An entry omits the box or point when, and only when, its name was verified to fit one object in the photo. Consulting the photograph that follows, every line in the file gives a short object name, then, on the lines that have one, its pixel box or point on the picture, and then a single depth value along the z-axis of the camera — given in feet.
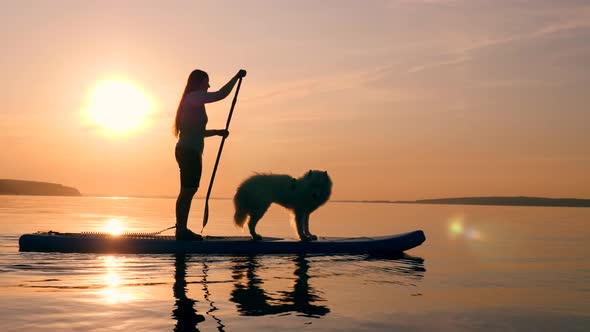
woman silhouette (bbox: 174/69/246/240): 39.42
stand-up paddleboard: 39.96
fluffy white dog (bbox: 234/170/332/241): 42.73
